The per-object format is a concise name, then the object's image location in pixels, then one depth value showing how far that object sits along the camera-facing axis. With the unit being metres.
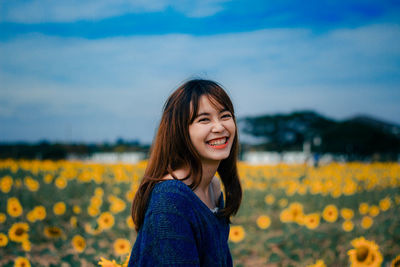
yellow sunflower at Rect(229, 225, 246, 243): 3.56
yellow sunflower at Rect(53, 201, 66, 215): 3.90
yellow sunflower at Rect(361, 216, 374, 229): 3.97
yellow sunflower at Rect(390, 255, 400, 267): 1.98
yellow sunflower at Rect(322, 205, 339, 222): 4.11
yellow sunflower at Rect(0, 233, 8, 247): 2.90
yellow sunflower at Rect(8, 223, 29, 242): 3.08
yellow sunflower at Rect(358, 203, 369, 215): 4.72
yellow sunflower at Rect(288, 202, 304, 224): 3.87
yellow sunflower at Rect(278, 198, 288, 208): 5.95
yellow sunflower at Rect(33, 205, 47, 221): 3.87
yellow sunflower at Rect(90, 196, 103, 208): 4.16
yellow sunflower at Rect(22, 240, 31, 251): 2.84
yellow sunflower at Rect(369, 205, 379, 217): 4.49
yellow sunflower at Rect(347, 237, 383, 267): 2.22
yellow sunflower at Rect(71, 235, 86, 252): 2.95
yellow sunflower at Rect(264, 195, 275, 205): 6.12
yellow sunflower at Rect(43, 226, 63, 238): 3.00
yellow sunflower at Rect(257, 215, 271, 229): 4.37
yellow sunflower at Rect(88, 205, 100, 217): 3.98
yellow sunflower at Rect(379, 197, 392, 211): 4.65
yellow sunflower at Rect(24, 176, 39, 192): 5.67
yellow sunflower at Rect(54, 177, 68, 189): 6.33
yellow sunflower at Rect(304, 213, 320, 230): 3.58
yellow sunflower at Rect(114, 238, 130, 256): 2.89
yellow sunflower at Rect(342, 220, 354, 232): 3.86
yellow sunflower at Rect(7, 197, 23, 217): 3.84
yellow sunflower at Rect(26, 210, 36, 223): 3.88
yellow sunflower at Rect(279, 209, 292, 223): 3.94
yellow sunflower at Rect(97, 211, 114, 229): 3.46
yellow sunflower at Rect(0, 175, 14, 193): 5.10
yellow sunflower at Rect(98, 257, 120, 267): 1.48
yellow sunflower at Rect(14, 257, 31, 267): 2.50
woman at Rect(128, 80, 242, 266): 1.24
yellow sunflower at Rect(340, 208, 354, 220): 4.22
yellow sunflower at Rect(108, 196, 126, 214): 4.18
